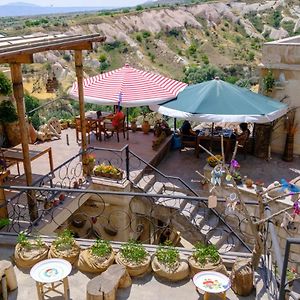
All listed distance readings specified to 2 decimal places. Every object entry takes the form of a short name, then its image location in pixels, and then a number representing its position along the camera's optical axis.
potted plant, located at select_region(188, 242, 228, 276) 5.58
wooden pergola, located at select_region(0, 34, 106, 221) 6.90
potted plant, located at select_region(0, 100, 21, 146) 9.71
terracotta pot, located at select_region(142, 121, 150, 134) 13.96
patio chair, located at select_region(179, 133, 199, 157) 12.42
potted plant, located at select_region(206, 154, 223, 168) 10.47
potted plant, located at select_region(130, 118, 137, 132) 14.31
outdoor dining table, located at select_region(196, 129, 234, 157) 11.71
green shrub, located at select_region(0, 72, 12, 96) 10.23
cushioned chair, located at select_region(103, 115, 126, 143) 12.90
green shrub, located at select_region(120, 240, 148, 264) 5.79
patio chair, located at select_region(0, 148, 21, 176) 8.86
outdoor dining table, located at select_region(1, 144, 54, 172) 8.83
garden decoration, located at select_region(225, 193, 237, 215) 5.28
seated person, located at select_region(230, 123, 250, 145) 11.75
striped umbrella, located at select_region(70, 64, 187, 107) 11.47
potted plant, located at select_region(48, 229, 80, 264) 5.93
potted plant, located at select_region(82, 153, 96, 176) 10.02
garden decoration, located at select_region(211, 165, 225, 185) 7.85
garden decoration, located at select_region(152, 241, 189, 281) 5.66
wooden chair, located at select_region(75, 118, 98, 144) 12.80
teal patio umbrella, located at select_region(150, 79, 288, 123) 10.21
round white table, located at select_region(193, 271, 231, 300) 5.04
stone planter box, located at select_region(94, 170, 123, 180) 9.72
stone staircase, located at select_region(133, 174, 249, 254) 9.22
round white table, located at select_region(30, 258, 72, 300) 5.21
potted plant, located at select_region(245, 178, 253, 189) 9.74
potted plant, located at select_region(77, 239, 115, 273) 5.78
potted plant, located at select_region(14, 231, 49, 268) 5.96
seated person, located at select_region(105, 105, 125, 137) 12.77
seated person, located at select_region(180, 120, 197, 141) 12.58
